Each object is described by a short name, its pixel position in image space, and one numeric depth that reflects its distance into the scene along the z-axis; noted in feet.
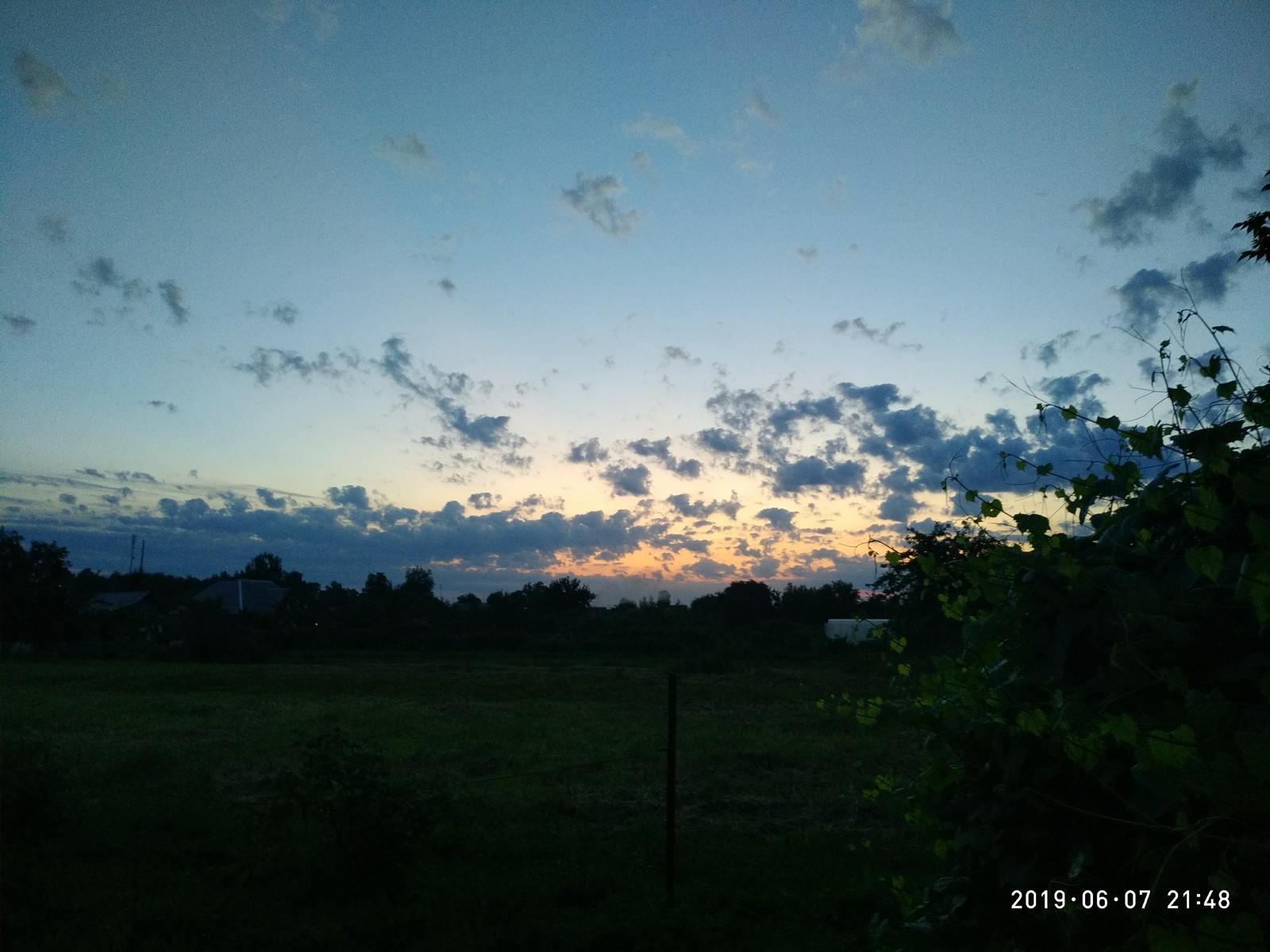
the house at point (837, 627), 123.13
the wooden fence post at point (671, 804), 16.62
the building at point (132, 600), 181.42
